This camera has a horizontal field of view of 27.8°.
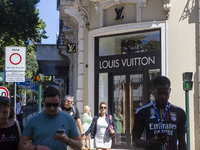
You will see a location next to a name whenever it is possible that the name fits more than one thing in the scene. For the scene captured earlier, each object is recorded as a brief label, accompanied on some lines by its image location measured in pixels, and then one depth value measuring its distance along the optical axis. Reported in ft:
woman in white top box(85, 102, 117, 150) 29.60
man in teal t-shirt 12.06
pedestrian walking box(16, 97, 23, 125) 59.92
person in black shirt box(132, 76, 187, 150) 11.51
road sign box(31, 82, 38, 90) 69.40
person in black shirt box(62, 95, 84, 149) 27.91
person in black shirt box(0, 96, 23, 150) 13.17
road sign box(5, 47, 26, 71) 33.32
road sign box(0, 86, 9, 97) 36.95
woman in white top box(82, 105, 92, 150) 40.13
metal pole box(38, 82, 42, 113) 39.10
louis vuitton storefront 42.96
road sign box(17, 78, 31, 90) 59.36
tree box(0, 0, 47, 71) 96.32
